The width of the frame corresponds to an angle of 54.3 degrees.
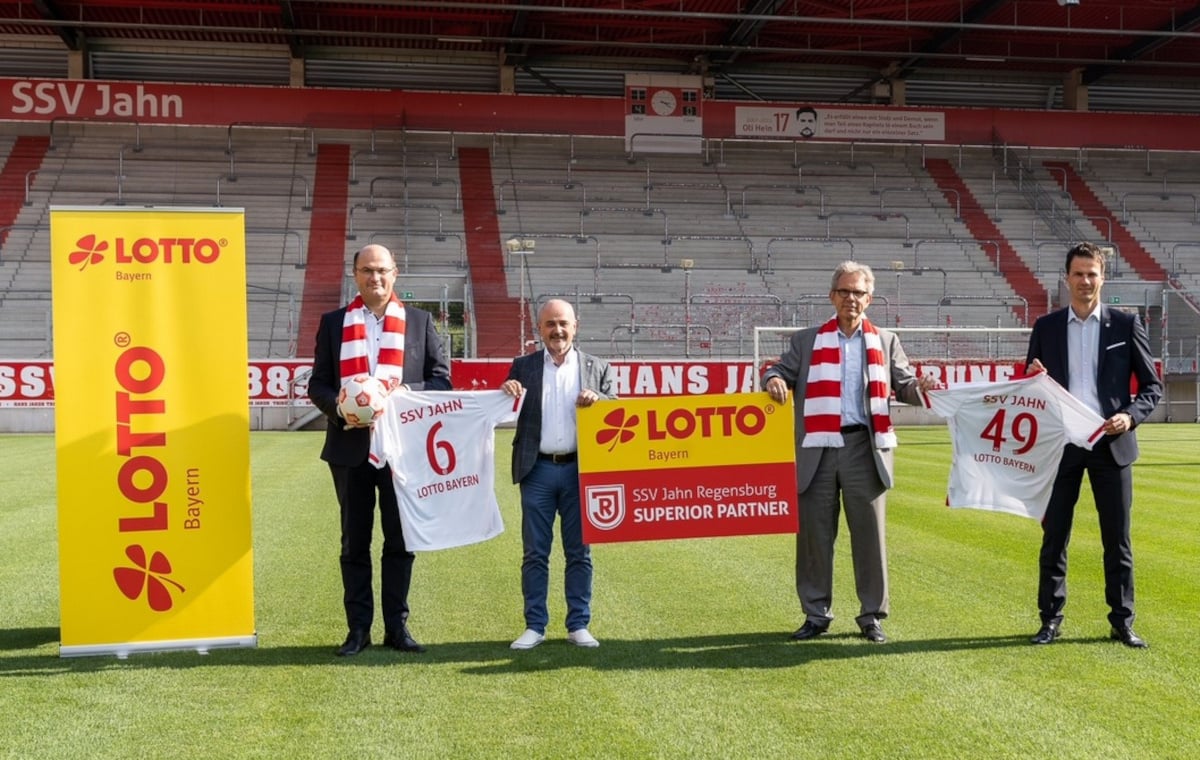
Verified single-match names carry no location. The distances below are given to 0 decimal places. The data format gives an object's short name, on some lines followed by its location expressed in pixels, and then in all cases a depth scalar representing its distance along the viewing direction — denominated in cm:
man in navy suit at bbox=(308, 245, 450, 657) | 591
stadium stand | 2598
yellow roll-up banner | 584
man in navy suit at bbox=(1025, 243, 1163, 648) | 592
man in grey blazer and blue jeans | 605
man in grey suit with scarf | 613
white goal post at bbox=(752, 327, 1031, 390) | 2453
